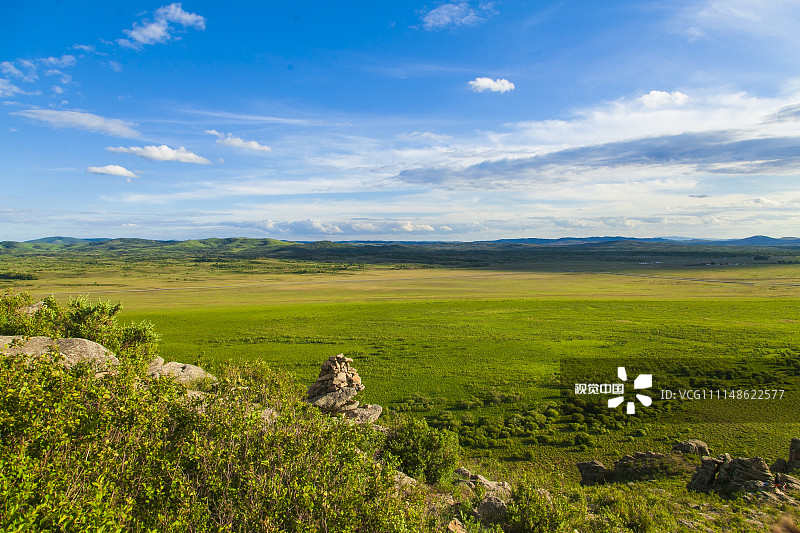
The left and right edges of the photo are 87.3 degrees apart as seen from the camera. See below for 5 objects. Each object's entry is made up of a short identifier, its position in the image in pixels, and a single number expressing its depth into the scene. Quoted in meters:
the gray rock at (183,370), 29.47
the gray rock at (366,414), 30.53
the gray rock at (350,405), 32.35
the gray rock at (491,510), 18.92
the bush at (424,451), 24.39
